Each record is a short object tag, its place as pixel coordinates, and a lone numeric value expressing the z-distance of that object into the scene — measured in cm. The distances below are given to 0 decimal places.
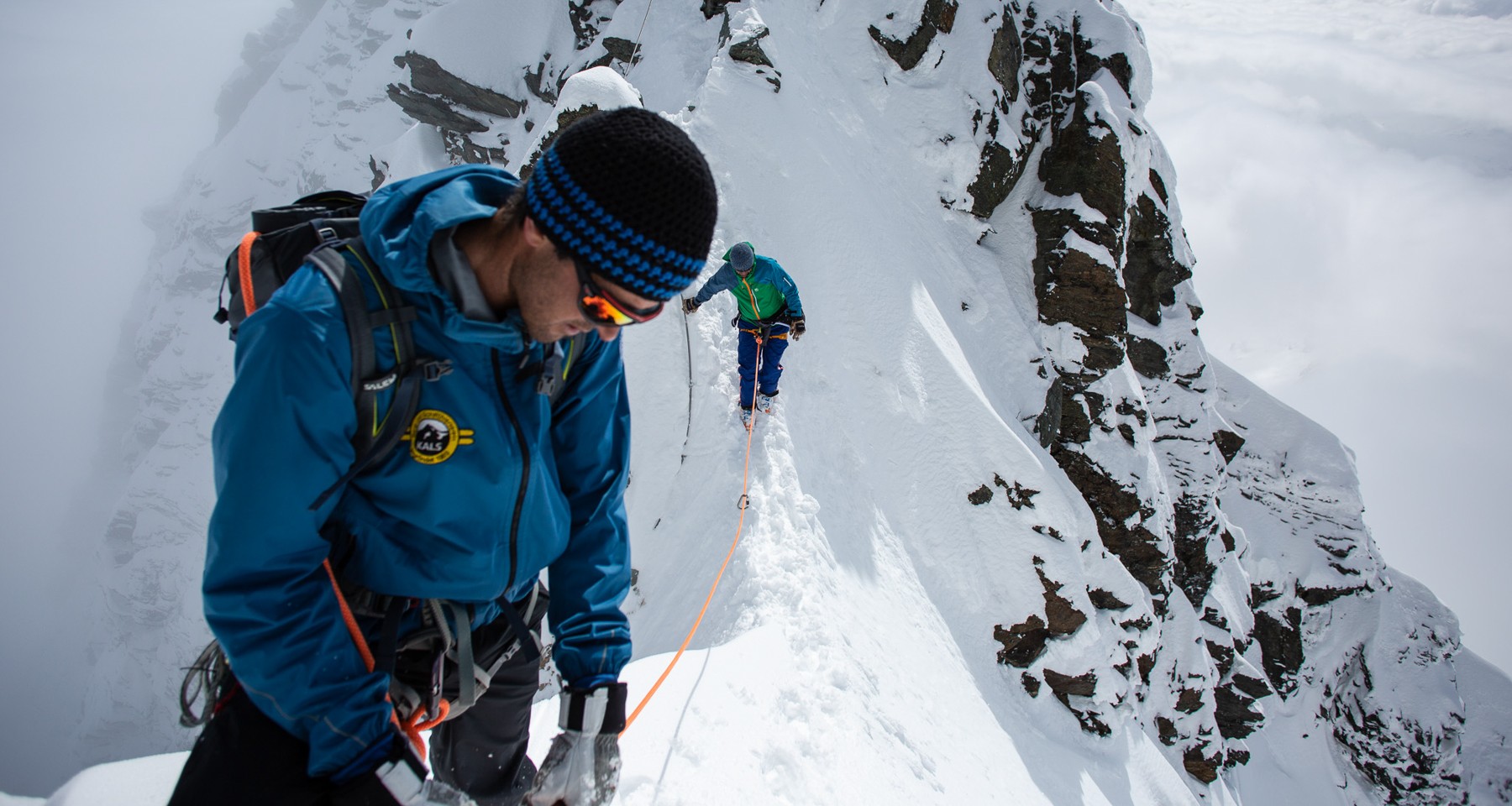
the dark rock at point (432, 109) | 2366
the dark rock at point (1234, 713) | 2334
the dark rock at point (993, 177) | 1588
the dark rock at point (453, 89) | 2236
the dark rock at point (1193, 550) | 2053
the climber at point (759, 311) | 665
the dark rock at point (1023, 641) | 997
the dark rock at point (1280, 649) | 3095
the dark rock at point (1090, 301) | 1499
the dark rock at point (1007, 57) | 1633
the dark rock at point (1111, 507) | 1461
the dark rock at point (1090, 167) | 1579
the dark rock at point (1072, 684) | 1072
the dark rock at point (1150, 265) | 1898
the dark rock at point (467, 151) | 2322
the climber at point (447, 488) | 123
